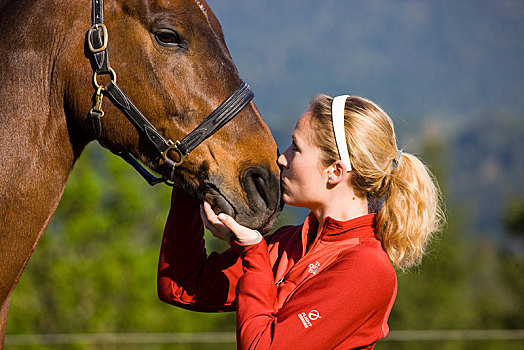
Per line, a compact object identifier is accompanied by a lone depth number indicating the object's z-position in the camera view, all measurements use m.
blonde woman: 4.92
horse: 5.01
